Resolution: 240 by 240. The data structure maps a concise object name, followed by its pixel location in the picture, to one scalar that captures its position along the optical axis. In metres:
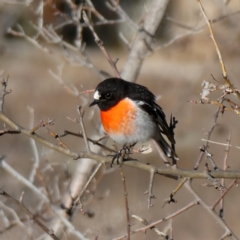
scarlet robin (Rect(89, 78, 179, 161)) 6.43
